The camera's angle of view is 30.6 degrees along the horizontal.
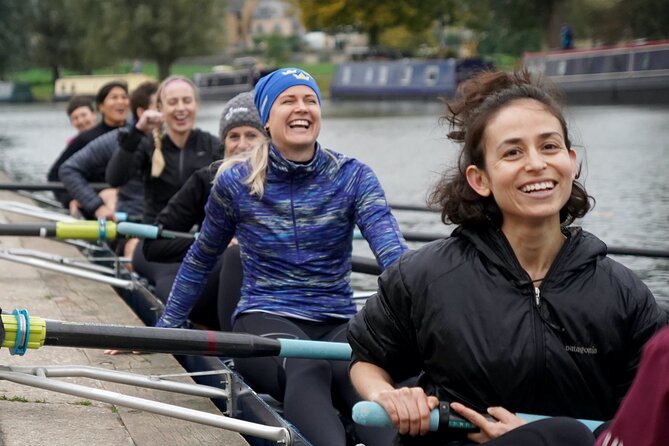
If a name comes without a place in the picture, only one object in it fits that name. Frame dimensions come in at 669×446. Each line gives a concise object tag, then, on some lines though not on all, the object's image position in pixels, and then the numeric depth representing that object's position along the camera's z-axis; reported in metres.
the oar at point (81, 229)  6.89
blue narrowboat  43.94
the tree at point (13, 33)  43.72
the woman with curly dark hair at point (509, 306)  2.95
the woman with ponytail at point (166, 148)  7.13
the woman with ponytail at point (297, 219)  4.76
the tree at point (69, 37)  60.22
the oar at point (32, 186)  10.68
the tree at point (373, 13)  57.50
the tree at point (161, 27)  58.75
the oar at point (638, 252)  6.92
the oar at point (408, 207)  9.40
